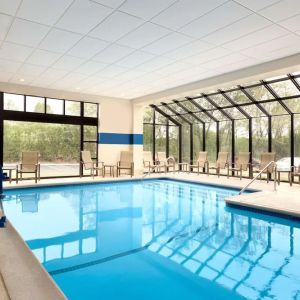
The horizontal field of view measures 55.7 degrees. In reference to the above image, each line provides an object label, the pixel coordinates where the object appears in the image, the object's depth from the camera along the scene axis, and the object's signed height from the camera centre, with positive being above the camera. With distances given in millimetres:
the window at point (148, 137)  12133 +531
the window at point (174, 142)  12719 +336
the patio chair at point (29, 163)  8242 -413
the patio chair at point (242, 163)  9328 -436
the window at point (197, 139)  11844 +441
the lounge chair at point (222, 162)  9992 -434
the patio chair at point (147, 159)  11410 -391
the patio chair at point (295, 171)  7655 -592
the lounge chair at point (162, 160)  11638 -436
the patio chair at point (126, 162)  10523 -474
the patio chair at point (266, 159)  8641 -283
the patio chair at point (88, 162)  9525 -436
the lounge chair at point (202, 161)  10758 -432
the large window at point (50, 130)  8828 +625
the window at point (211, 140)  11250 +383
